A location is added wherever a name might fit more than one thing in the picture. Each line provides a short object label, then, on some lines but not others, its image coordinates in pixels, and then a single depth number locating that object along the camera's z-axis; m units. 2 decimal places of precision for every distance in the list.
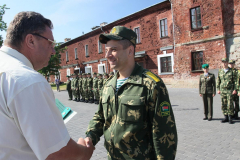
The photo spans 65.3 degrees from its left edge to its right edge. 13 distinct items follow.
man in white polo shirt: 1.01
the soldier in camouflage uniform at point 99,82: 11.88
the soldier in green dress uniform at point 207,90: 6.63
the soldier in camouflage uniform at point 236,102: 6.35
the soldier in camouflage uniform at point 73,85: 14.47
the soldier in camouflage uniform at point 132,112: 1.71
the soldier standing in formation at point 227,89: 6.22
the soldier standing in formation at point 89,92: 13.02
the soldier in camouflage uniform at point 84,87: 13.54
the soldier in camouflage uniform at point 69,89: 15.02
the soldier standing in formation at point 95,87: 12.18
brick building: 14.43
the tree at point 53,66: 29.43
